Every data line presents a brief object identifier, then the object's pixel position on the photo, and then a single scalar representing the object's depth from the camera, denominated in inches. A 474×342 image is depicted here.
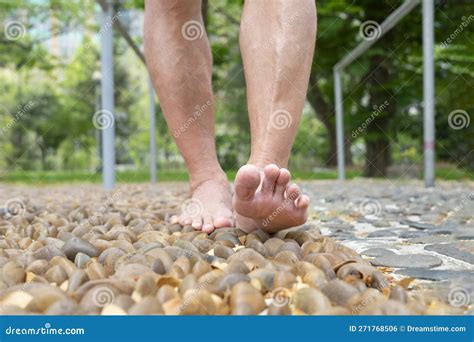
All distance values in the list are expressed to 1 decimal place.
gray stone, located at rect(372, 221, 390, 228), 55.6
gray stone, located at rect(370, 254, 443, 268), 35.6
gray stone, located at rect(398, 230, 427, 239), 47.8
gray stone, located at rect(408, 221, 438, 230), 52.9
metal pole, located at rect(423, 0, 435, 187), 121.0
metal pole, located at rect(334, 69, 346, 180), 203.0
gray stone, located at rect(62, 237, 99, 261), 35.7
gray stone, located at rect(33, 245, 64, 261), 35.4
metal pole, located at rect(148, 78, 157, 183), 188.4
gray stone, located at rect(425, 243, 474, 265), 37.2
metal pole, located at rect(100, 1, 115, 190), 133.8
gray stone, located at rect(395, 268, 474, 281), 31.7
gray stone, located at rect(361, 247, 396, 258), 39.4
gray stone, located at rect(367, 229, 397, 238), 49.1
